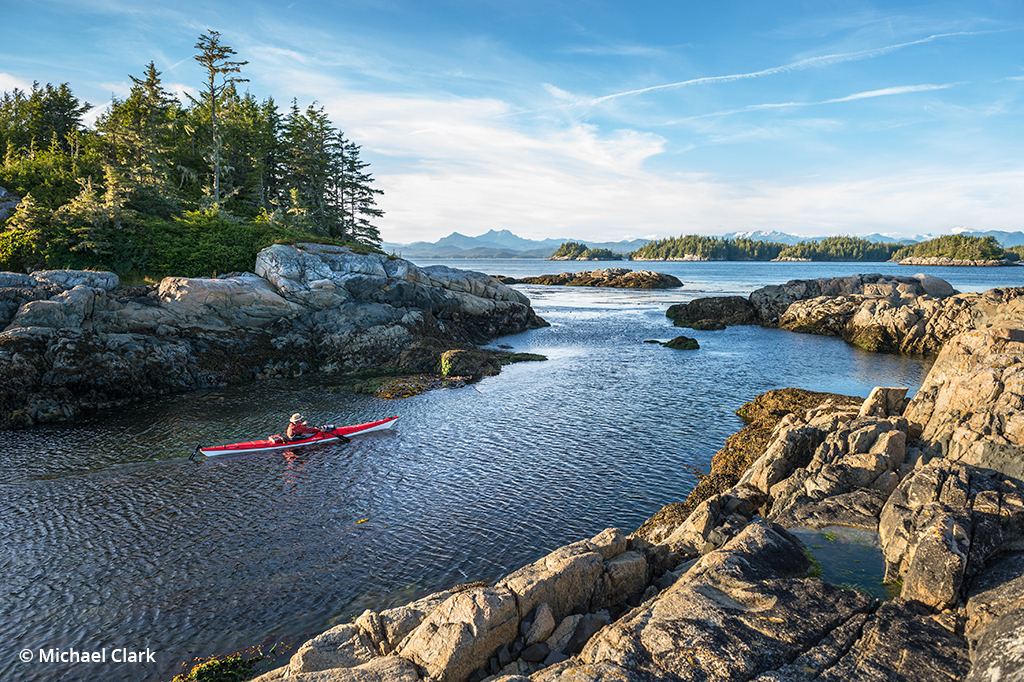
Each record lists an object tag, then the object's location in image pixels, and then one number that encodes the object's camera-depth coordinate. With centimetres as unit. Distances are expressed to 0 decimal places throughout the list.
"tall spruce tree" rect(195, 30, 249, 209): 5744
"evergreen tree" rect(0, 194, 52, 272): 4206
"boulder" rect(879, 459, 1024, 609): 1037
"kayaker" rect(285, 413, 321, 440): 2688
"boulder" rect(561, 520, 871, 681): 857
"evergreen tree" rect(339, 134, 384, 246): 7425
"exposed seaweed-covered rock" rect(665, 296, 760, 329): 7356
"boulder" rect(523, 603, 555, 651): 1059
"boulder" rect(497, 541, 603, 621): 1112
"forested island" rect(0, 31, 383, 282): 4488
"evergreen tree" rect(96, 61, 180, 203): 5428
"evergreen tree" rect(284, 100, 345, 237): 6800
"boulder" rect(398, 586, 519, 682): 971
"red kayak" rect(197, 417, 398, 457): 2581
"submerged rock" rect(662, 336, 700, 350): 5416
